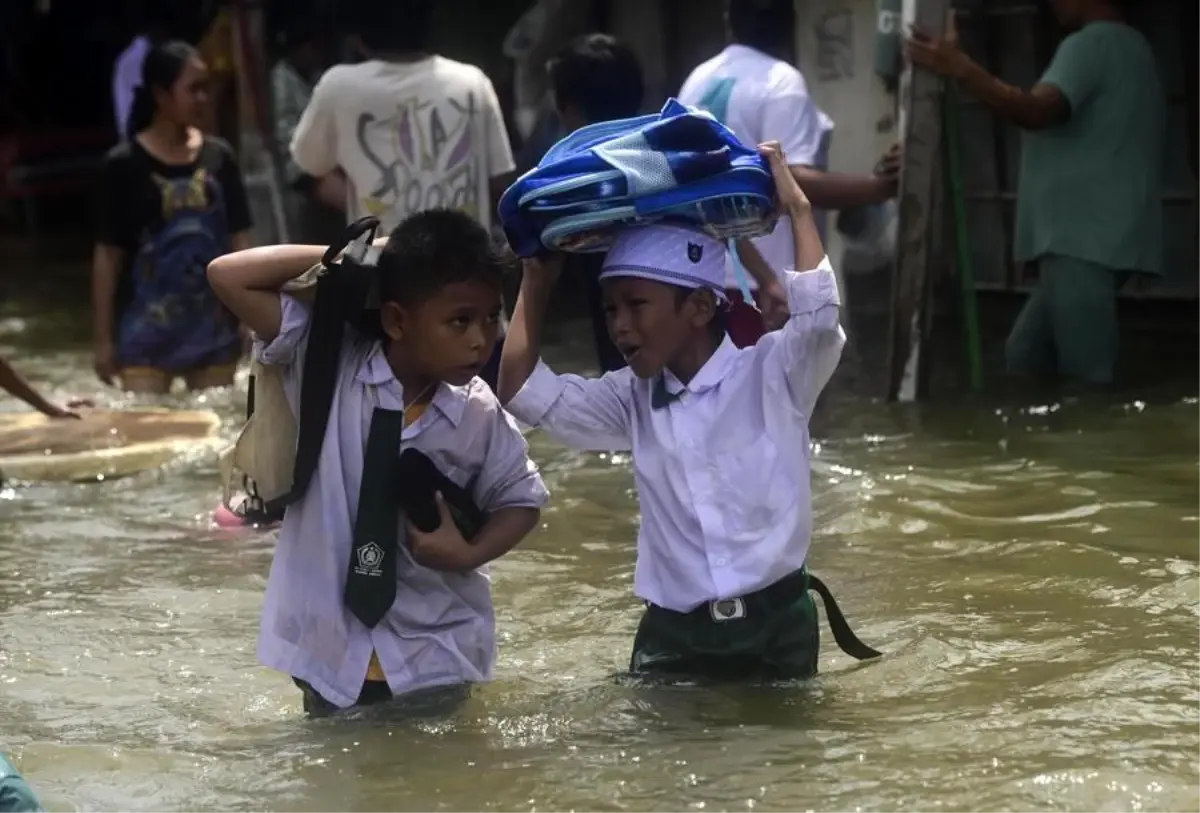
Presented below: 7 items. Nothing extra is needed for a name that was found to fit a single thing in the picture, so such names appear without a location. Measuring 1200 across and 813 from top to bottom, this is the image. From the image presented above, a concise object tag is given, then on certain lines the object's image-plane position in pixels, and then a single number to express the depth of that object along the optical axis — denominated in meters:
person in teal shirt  14.79
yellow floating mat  13.88
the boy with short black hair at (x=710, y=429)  7.52
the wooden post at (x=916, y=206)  14.49
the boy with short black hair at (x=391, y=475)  7.28
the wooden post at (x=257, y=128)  21.04
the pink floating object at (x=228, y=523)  12.50
